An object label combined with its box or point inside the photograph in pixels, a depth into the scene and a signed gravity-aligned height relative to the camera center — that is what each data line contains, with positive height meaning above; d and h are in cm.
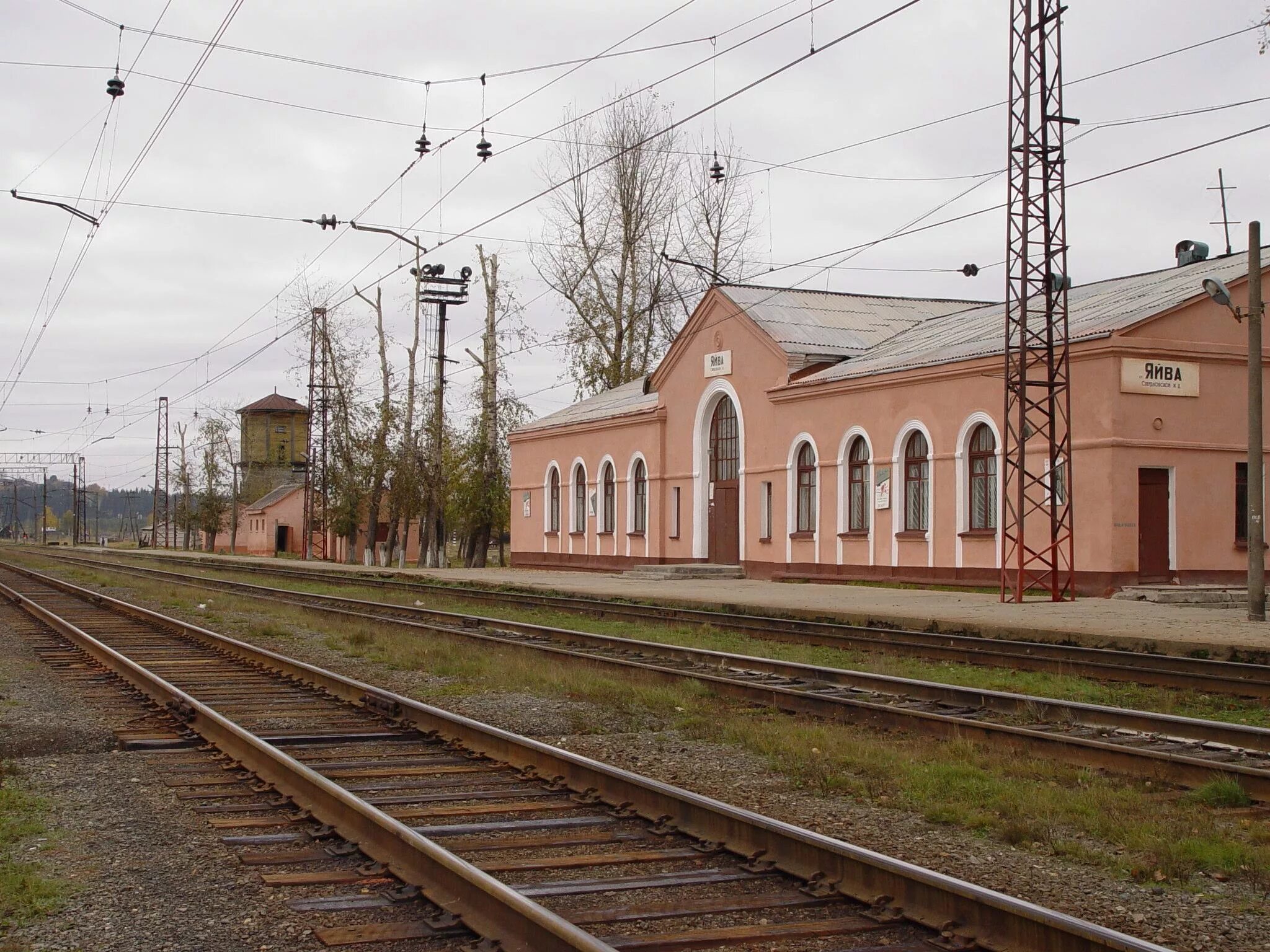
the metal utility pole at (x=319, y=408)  5712 +524
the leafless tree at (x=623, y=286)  5412 +990
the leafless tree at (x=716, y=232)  5453 +1206
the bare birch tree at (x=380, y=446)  5700 +360
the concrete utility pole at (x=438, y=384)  4675 +504
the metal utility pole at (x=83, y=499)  11048 +268
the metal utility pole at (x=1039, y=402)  2295 +239
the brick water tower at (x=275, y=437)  10819 +766
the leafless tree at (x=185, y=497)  9162 +232
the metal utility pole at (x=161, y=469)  8288 +397
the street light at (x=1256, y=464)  1867 +96
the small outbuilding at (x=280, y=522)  8850 +58
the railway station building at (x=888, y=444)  2584 +207
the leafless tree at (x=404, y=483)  5391 +198
